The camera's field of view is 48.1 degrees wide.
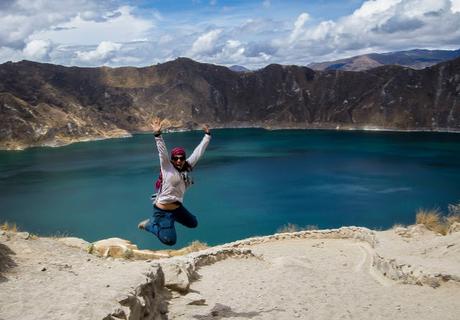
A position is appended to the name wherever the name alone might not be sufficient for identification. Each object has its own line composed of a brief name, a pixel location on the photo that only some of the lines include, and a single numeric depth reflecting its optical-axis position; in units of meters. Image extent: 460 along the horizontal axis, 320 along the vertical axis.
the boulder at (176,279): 8.09
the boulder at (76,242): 12.07
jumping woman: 6.24
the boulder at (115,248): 12.63
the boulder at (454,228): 13.96
